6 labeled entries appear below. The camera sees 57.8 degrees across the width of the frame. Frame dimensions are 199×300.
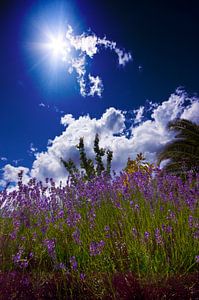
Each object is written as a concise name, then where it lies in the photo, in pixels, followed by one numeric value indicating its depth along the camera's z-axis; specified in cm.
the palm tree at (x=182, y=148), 484
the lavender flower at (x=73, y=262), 122
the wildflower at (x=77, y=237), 146
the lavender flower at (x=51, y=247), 129
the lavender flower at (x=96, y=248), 127
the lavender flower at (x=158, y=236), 145
